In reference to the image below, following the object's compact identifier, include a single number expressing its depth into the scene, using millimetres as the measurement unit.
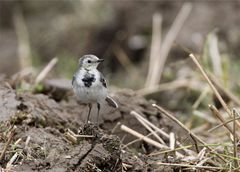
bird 11836
